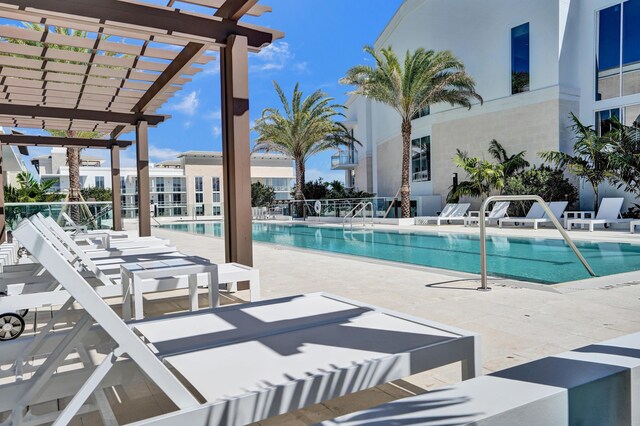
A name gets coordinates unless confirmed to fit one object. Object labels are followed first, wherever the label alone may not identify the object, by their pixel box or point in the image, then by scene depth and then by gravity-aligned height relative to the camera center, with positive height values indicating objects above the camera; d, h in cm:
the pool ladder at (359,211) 2102 -59
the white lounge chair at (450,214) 1901 -72
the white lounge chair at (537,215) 1541 -69
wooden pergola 519 +209
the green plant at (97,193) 3491 +81
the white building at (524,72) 1794 +524
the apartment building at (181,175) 4053 +250
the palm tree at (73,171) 2019 +146
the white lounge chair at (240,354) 162 -72
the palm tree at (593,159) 1519 +123
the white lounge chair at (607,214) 1427 -65
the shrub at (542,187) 1773 +32
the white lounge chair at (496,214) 1703 -66
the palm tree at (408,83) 1927 +493
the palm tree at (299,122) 2531 +432
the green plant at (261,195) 3444 +41
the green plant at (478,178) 1872 +75
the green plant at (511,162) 1952 +144
